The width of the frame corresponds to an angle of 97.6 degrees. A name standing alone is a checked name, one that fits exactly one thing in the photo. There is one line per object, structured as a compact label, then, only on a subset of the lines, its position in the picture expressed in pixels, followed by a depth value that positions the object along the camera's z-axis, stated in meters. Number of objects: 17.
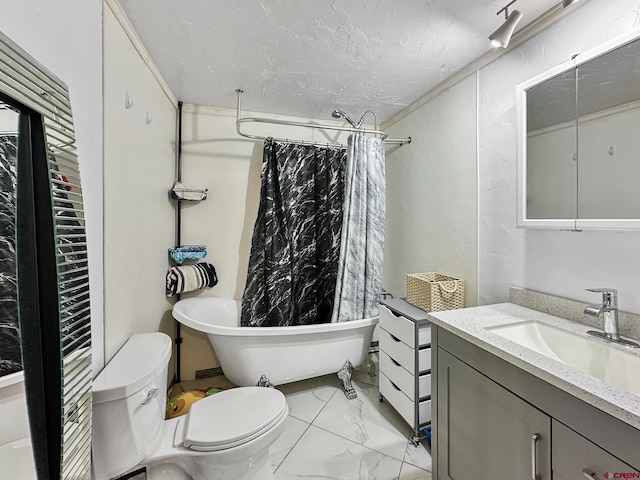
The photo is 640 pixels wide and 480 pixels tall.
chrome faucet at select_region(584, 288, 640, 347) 1.03
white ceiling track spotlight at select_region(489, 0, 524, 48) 1.12
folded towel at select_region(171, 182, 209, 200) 2.16
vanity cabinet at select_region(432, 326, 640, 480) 0.70
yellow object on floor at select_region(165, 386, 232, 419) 1.75
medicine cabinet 1.04
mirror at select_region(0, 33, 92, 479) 0.63
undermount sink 0.93
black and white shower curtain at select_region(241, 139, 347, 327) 2.25
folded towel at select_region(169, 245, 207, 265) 2.15
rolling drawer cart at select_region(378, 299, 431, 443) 1.61
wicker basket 1.74
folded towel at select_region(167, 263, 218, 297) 2.05
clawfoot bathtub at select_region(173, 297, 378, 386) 1.80
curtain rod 2.00
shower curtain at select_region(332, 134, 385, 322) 2.16
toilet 0.98
